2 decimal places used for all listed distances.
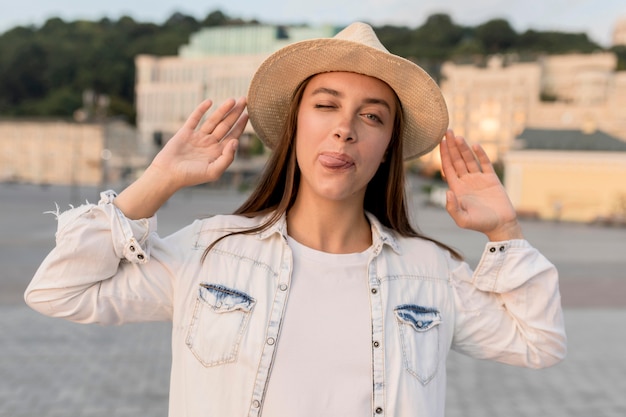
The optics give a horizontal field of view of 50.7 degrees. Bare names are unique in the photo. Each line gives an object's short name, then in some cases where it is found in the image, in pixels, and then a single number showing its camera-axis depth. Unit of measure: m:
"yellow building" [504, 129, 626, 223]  27.19
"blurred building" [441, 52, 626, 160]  67.75
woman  1.67
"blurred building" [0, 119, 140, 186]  56.88
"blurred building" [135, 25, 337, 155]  80.19
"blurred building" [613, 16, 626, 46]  131.12
